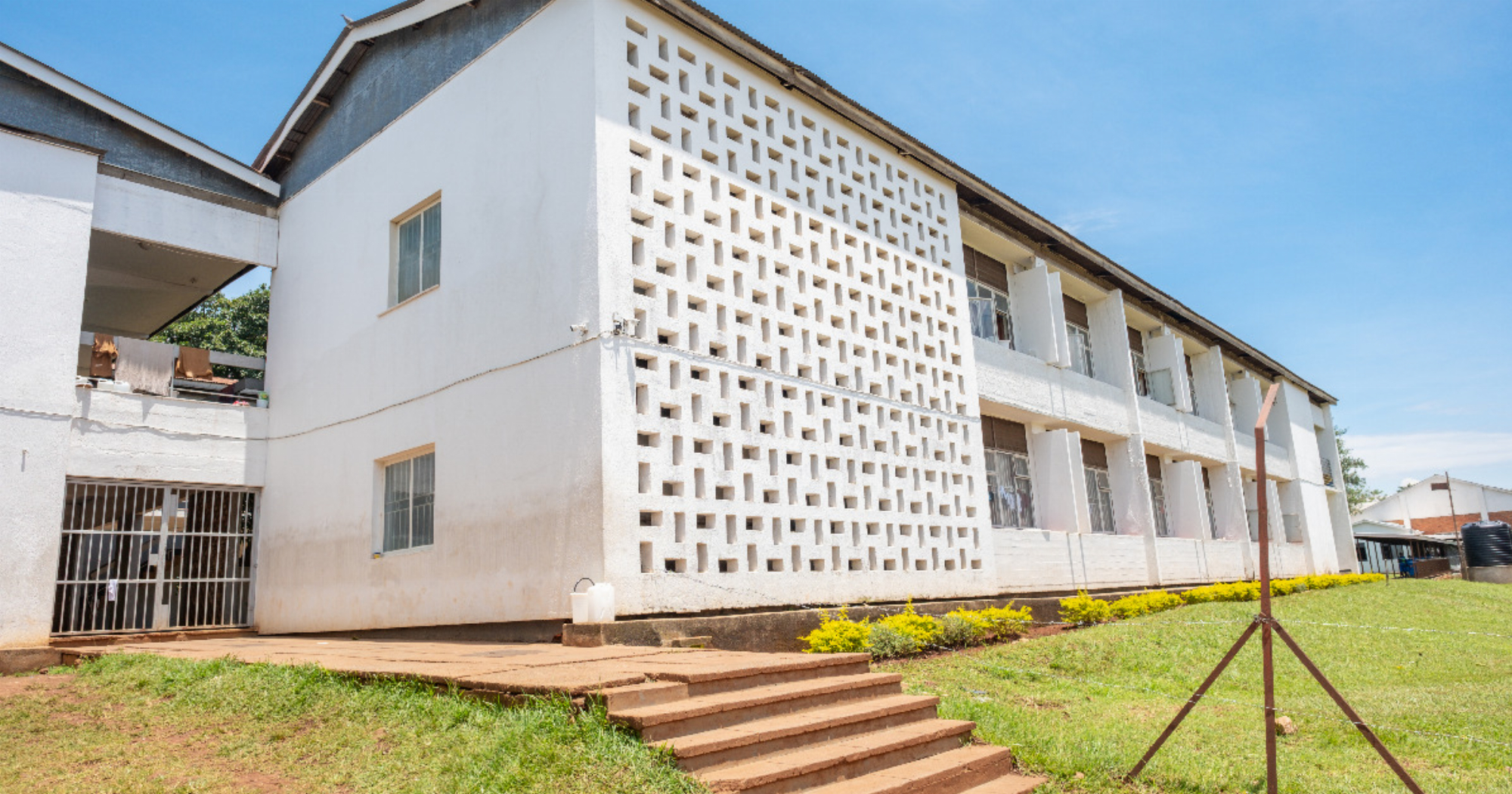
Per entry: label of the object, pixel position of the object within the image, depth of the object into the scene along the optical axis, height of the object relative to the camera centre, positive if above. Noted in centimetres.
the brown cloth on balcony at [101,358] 1242 +320
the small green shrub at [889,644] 908 -59
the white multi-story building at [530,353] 905 +260
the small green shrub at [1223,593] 1592 -45
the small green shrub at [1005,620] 1062 -50
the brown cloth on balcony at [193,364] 1324 +328
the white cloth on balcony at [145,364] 1245 +312
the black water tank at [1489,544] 2744 +23
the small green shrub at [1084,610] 1255 -50
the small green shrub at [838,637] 868 -49
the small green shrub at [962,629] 996 -54
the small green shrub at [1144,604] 1354 -50
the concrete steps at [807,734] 459 -77
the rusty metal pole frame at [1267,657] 458 -44
